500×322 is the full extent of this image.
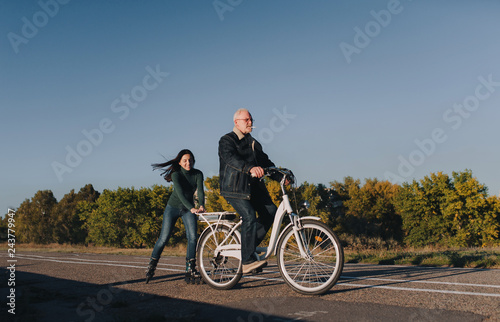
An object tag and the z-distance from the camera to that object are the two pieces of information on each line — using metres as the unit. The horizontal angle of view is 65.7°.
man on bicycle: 4.93
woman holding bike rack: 6.16
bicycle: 4.44
